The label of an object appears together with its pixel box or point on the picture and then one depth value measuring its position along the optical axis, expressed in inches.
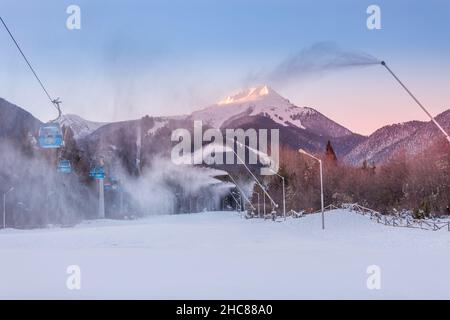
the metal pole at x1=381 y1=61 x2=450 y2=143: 942.2
